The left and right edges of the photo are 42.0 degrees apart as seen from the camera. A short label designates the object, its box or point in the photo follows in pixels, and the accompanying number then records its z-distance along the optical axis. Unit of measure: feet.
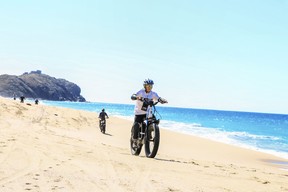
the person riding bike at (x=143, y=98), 34.23
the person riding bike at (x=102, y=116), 84.25
